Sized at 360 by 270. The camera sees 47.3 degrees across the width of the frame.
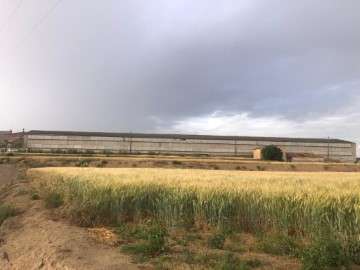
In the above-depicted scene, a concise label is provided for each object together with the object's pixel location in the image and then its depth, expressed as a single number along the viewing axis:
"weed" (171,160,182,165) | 81.77
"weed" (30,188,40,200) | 19.04
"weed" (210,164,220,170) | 79.04
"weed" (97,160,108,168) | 74.81
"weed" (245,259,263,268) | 7.35
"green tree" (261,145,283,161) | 110.56
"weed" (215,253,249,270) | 6.90
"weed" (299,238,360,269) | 6.63
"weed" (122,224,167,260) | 8.32
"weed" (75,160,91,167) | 75.31
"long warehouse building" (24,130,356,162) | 127.62
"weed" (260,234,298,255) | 8.09
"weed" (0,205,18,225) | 14.85
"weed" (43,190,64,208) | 15.17
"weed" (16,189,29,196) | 21.98
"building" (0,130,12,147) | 168.30
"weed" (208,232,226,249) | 8.77
